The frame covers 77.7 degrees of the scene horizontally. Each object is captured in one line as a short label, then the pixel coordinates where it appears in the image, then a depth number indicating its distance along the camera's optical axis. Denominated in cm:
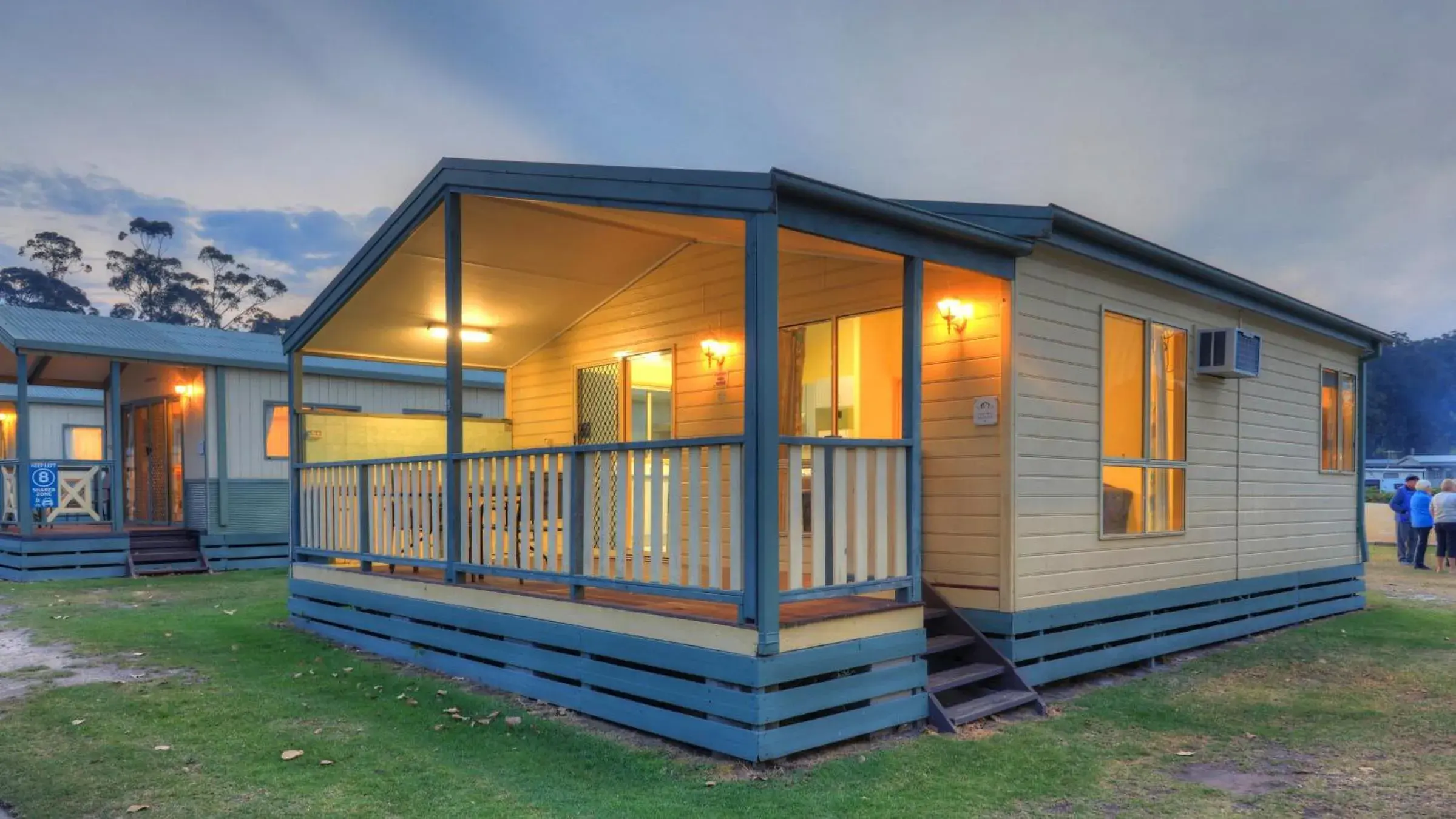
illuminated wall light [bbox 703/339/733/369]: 737
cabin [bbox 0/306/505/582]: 1197
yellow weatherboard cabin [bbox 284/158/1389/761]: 446
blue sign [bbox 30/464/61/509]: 1213
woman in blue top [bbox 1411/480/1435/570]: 1414
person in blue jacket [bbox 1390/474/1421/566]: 1516
